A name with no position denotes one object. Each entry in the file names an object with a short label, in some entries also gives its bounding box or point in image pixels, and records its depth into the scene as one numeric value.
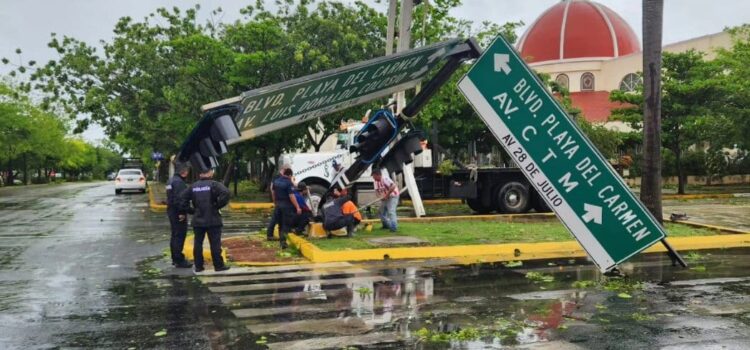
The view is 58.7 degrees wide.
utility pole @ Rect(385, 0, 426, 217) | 16.75
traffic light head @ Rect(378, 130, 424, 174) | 12.84
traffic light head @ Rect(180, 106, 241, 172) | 9.93
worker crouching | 13.08
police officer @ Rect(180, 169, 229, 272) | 9.97
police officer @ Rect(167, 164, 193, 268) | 10.67
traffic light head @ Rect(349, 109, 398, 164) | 12.77
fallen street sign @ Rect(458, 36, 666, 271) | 9.17
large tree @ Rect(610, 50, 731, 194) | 29.00
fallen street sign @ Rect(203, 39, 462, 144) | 10.14
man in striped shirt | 14.01
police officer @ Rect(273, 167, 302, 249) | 12.80
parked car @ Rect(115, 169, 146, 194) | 38.53
